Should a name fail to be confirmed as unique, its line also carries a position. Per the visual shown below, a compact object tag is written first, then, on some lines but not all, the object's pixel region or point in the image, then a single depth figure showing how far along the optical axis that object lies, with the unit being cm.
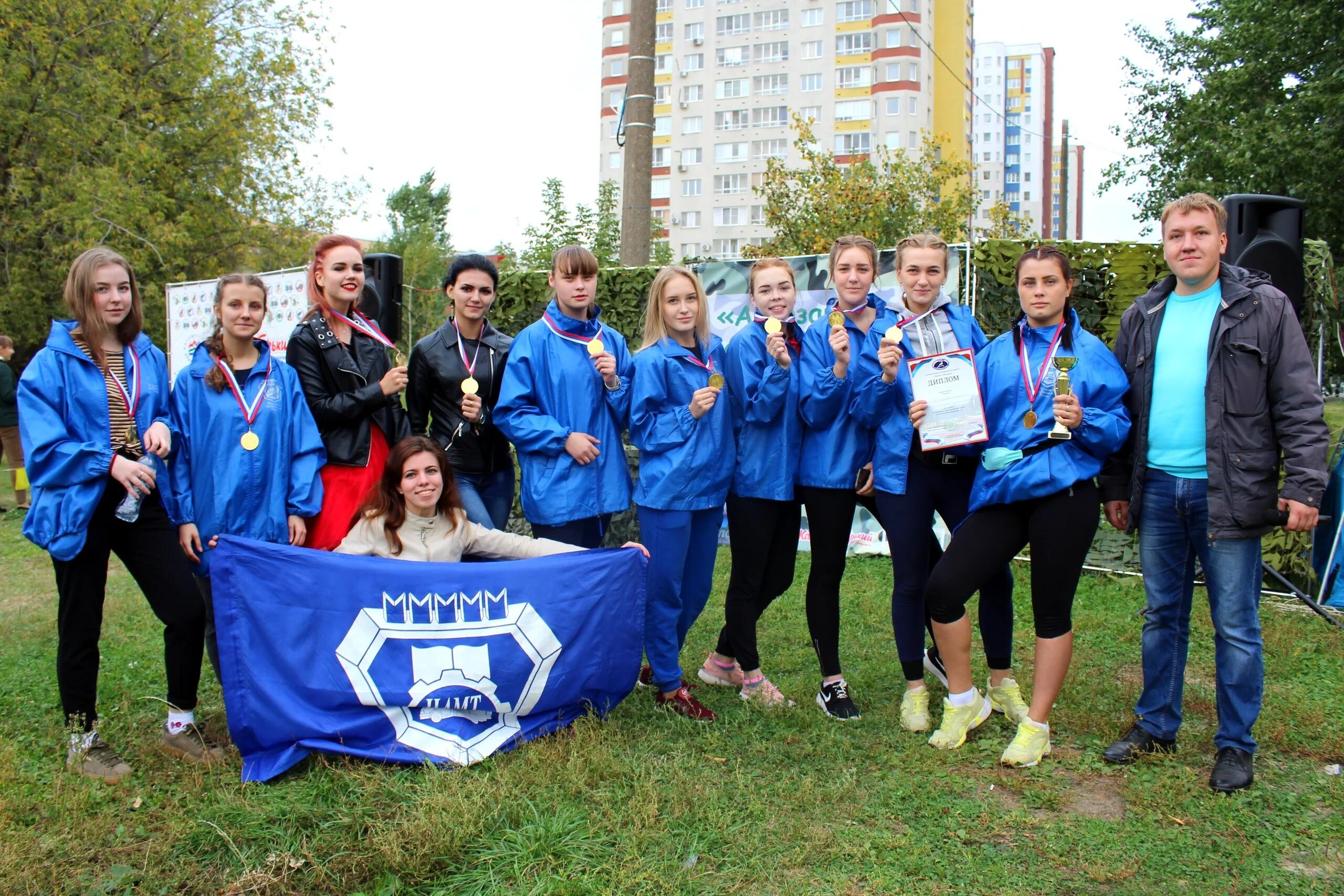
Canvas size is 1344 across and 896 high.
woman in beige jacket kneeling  392
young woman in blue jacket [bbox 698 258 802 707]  414
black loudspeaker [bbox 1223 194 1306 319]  526
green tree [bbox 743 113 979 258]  2023
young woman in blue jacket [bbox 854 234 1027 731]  399
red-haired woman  399
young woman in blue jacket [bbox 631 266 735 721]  414
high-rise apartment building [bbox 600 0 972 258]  6994
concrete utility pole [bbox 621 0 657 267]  859
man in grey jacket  342
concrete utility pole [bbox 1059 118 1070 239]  4081
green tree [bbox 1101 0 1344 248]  1681
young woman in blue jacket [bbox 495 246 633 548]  409
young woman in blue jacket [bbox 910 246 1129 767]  364
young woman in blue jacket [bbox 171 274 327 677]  377
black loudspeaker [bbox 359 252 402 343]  632
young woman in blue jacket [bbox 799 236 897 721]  405
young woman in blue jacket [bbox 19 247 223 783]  352
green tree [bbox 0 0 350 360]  1586
